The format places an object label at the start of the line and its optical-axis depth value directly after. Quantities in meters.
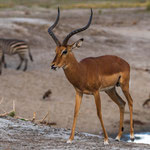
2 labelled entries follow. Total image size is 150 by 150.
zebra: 34.44
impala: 15.87
